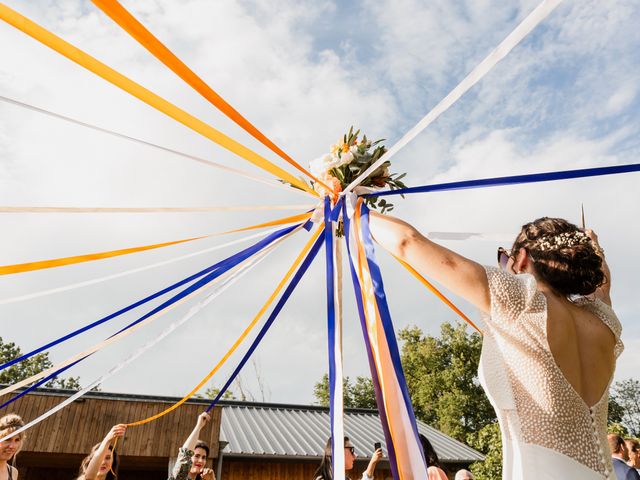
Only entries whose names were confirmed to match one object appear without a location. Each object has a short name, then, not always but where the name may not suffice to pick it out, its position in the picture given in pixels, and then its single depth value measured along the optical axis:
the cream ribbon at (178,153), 1.78
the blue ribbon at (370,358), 1.61
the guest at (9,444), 3.30
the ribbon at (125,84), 1.53
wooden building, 9.42
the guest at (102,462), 3.24
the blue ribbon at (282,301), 2.96
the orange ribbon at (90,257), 2.25
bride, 1.29
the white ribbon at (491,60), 1.26
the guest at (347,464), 3.63
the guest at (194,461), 3.72
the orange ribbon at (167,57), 1.48
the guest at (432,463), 3.32
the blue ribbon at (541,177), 1.73
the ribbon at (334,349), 1.76
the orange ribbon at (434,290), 3.05
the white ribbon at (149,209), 2.18
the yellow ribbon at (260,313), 3.11
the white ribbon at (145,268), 2.96
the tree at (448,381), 28.70
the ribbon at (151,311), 2.84
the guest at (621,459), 4.02
